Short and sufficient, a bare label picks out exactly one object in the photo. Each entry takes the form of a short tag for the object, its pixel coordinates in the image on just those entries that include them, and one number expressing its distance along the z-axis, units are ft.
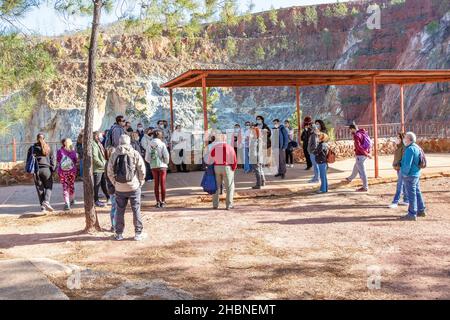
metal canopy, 38.24
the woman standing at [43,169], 31.55
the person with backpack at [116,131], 33.53
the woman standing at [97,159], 31.42
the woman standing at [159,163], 30.99
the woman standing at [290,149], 50.06
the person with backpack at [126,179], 23.62
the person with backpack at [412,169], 26.40
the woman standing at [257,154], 36.45
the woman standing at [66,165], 32.32
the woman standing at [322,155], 34.91
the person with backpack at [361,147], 34.19
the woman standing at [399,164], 29.50
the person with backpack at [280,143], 41.19
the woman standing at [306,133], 43.04
